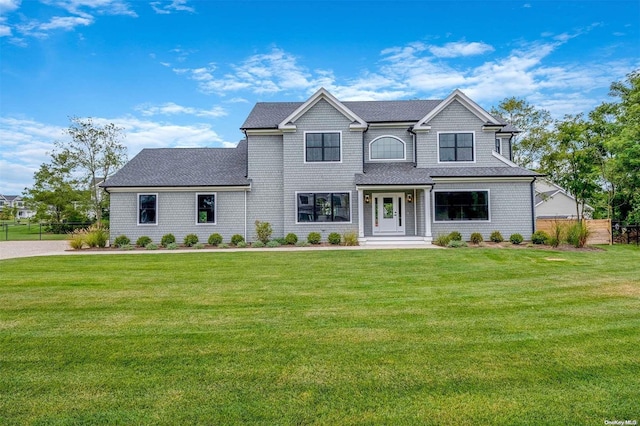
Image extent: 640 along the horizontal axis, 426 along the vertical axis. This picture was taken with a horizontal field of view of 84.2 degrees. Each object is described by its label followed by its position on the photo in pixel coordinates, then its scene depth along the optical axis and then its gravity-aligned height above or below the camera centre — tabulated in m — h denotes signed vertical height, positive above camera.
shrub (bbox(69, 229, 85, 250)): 16.98 -0.82
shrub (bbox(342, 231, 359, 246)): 17.26 -0.88
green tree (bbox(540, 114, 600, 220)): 26.45 +4.68
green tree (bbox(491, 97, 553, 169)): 29.72 +7.86
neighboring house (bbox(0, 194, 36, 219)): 93.31 +7.19
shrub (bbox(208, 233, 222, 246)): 18.19 -0.87
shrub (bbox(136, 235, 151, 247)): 18.04 -0.86
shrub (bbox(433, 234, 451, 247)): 16.89 -1.01
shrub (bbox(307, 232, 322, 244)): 17.84 -0.82
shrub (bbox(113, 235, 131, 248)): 18.08 -0.85
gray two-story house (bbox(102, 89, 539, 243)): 18.47 +1.80
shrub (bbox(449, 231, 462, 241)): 17.38 -0.81
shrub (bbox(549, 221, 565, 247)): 15.94 -0.76
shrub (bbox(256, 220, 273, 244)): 18.25 -0.45
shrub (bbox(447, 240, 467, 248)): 16.19 -1.12
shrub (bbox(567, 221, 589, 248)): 15.40 -0.70
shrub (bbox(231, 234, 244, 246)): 18.05 -0.83
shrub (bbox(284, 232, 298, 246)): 17.84 -0.86
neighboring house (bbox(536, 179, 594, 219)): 37.28 +1.33
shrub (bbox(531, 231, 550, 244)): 17.06 -0.90
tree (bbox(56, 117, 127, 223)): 31.78 +6.92
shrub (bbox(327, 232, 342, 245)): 17.61 -0.83
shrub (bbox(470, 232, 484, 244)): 17.56 -0.93
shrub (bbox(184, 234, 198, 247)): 18.17 -0.85
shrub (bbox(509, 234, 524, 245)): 17.34 -0.99
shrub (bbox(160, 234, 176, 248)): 18.25 -0.82
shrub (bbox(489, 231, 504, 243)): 17.78 -0.90
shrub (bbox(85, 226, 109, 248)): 17.56 -0.69
